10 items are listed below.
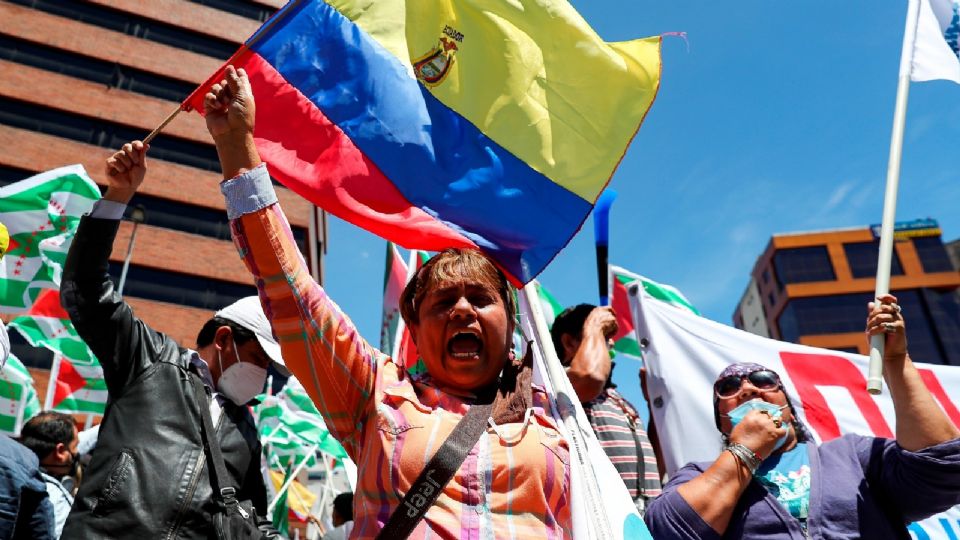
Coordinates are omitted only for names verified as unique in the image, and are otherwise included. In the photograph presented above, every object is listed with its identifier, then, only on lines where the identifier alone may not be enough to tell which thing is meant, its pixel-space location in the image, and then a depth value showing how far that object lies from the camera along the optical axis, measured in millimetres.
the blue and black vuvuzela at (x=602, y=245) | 3234
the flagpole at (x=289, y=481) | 9217
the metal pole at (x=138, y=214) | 13745
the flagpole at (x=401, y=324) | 4289
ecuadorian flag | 2297
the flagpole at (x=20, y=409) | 6004
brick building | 27969
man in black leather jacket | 2092
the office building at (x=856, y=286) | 51781
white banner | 3660
